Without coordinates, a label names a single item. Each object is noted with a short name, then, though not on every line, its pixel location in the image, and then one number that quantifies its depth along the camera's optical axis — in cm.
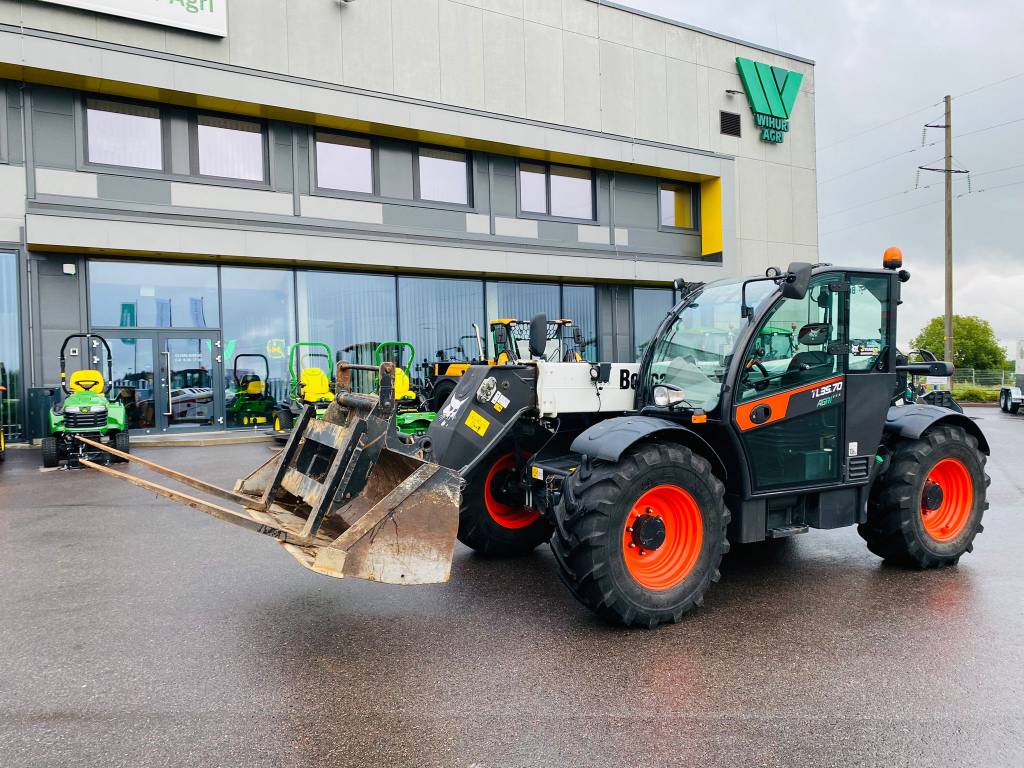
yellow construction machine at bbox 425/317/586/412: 1366
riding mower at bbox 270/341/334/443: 1330
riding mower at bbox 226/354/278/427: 1642
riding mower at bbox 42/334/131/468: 1137
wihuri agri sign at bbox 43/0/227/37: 1406
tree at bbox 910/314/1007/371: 9319
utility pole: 2806
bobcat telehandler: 409
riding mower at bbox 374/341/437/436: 1155
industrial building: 1427
